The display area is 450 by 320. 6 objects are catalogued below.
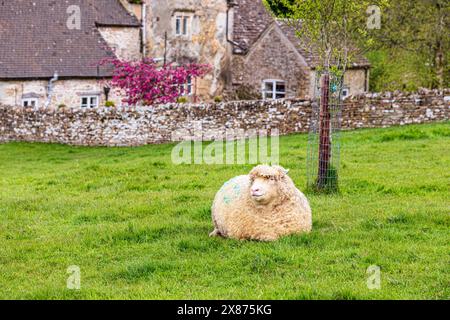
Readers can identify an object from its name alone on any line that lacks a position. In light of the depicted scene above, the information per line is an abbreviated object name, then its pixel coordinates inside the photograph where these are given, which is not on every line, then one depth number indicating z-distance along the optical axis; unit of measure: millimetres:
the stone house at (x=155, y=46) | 36500
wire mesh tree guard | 15742
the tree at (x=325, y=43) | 15777
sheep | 11922
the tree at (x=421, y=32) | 35969
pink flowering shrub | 34375
